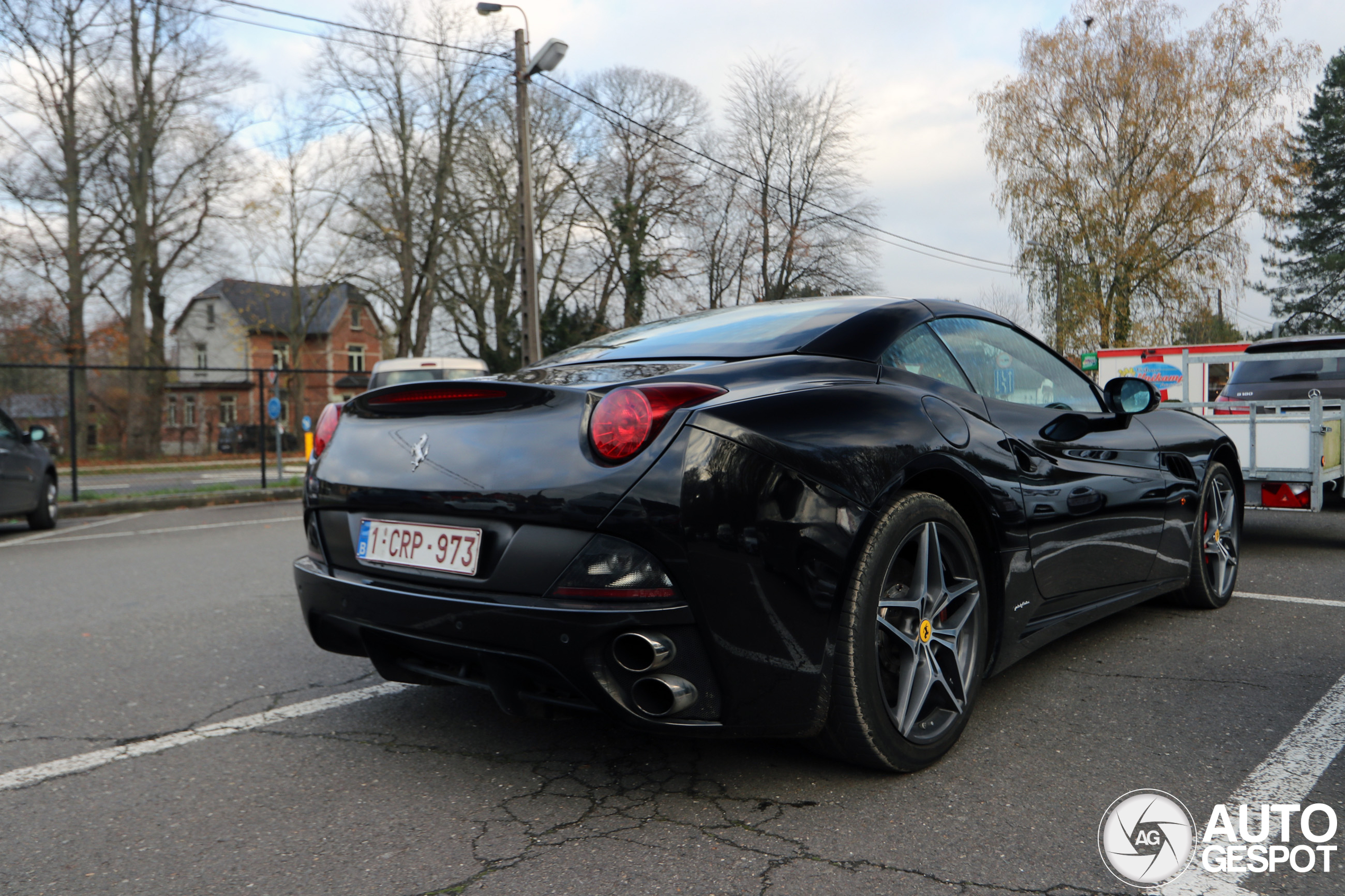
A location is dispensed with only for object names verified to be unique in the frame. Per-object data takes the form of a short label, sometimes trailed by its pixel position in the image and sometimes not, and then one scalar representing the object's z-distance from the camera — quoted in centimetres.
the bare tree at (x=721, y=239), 3878
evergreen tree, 4544
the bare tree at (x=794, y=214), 4069
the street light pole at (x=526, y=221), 1845
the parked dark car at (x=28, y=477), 925
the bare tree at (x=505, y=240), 3484
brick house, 2177
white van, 1767
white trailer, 618
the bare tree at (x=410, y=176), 3356
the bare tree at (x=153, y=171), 2761
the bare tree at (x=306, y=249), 3416
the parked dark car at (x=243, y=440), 1873
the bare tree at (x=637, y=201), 3697
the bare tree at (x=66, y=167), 2600
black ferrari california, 234
